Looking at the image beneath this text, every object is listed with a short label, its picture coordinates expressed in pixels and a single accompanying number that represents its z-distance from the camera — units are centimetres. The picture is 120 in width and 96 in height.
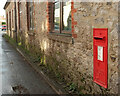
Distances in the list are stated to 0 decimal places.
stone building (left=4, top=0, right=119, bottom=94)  317
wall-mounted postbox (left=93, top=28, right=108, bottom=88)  332
